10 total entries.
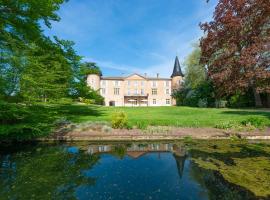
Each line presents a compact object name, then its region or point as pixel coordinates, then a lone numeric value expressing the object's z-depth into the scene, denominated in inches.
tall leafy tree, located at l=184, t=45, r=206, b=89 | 969.1
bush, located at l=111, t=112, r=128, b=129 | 371.4
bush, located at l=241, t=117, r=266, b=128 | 384.7
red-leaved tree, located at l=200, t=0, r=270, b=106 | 443.8
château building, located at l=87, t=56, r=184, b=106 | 1657.4
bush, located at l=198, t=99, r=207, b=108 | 859.6
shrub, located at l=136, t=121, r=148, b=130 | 376.2
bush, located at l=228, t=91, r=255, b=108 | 809.1
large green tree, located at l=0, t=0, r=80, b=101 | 249.8
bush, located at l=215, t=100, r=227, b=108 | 827.1
